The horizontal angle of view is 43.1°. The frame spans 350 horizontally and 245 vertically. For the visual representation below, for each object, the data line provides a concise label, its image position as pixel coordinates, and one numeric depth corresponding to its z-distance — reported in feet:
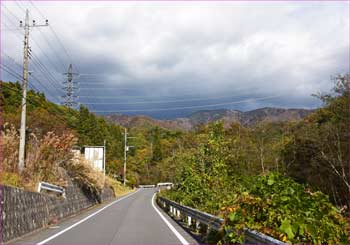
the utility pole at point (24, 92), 68.87
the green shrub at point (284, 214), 25.41
